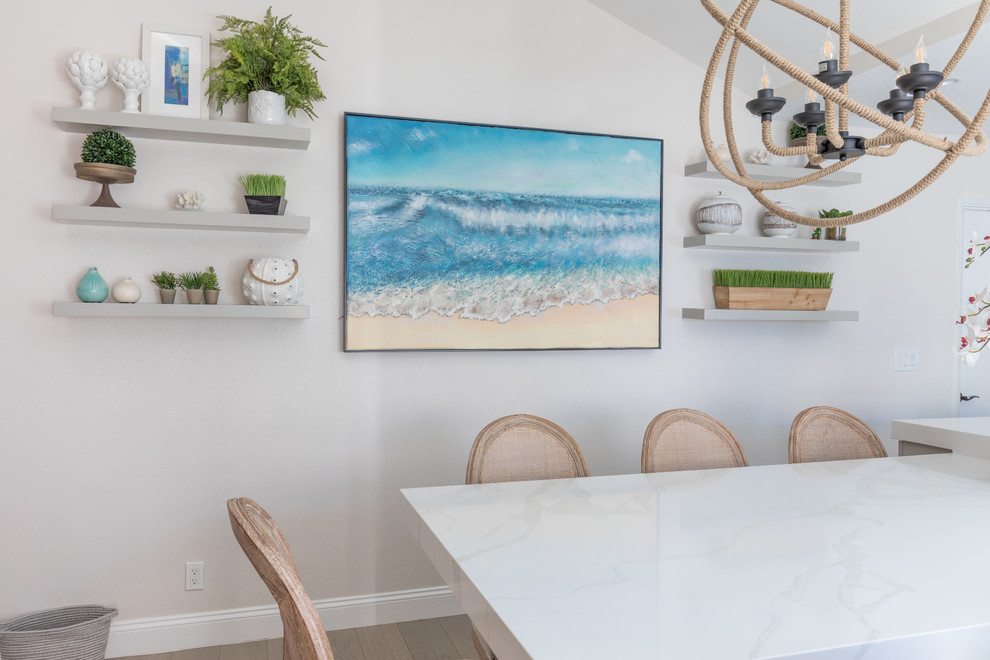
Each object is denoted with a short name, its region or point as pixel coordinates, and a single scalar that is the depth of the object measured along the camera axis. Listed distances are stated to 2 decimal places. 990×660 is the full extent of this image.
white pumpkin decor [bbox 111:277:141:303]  2.55
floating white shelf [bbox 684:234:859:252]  3.24
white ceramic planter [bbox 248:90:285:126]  2.62
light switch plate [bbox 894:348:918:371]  3.80
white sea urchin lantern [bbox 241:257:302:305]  2.66
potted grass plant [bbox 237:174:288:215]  2.66
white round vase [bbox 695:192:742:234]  3.25
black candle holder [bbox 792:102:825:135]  1.58
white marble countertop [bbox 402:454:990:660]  1.14
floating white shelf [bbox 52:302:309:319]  2.48
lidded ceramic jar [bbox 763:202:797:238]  3.38
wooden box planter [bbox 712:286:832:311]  3.33
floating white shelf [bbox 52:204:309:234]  2.47
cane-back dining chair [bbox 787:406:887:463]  2.72
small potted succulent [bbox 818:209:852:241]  3.50
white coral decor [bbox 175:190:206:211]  2.63
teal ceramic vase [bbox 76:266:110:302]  2.51
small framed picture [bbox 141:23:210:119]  2.63
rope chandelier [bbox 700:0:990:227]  1.36
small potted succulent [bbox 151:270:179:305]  2.60
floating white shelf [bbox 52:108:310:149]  2.46
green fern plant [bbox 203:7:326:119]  2.60
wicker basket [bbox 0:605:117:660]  2.39
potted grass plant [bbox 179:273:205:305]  2.63
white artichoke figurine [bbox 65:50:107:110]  2.48
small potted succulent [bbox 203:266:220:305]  2.64
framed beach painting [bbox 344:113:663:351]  2.89
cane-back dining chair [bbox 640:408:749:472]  2.51
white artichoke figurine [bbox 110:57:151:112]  2.51
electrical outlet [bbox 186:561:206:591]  2.74
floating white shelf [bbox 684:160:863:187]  3.25
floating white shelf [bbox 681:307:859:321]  3.23
